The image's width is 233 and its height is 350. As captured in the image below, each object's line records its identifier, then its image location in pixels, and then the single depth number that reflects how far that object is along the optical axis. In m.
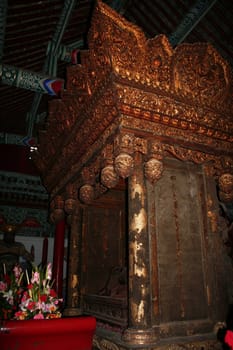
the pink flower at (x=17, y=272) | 3.67
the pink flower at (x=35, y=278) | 3.11
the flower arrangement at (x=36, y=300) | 2.90
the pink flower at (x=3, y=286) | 3.48
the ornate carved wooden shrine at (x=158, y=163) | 3.01
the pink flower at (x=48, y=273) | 3.17
